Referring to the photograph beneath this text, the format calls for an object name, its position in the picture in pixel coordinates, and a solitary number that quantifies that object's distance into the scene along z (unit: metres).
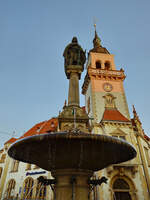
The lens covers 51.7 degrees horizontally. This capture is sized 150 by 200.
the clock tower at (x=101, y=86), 22.17
